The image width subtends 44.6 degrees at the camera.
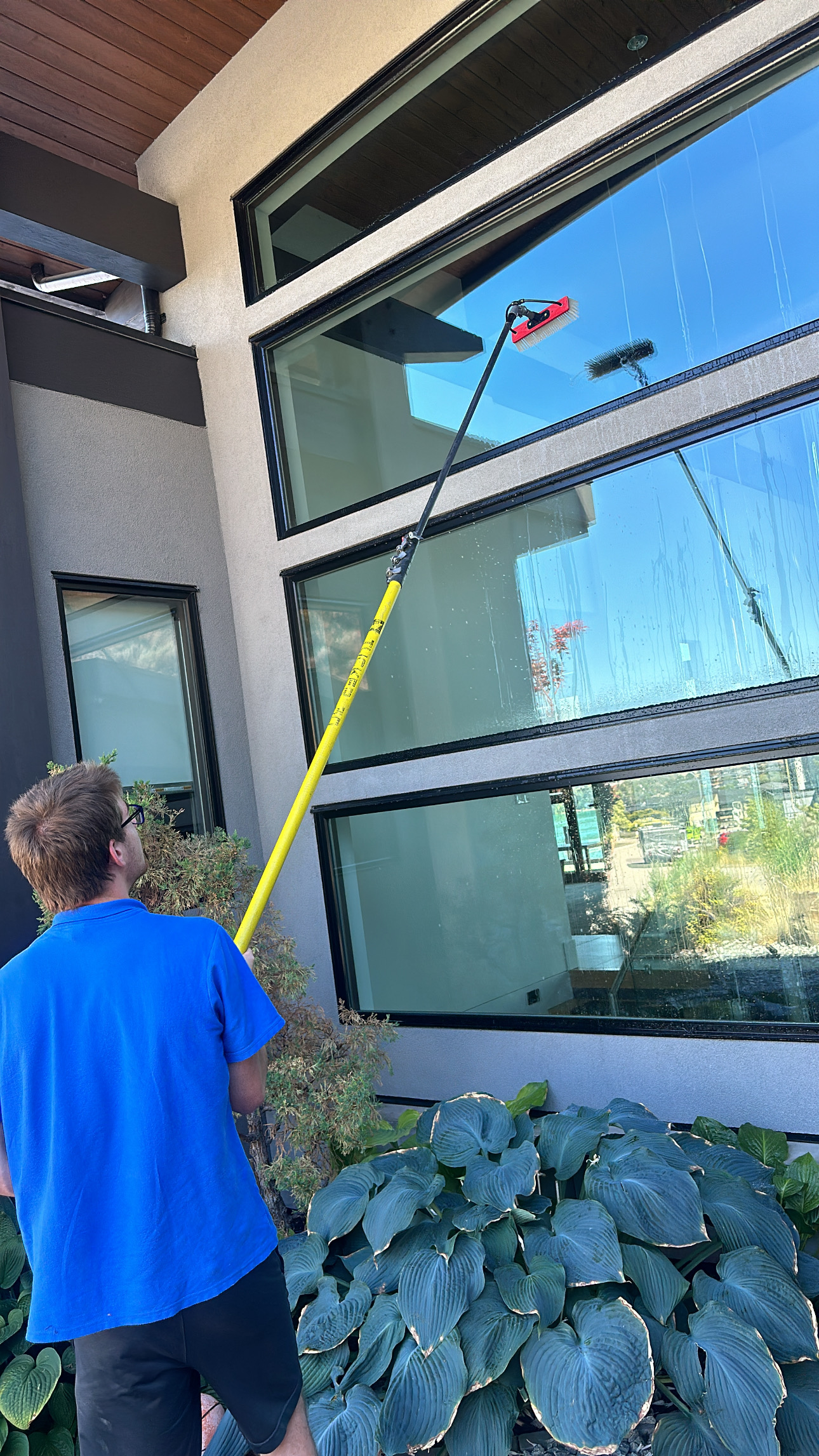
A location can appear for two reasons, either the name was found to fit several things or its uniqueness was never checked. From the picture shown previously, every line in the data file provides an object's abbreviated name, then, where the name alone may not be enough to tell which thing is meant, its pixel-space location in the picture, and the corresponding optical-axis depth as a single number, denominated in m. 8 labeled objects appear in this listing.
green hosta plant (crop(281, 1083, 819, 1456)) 2.06
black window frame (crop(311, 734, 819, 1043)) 3.08
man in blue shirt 1.43
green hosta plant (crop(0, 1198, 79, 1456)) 2.42
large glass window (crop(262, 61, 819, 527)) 3.08
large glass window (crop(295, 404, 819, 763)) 3.08
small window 4.23
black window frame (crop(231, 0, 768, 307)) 3.63
